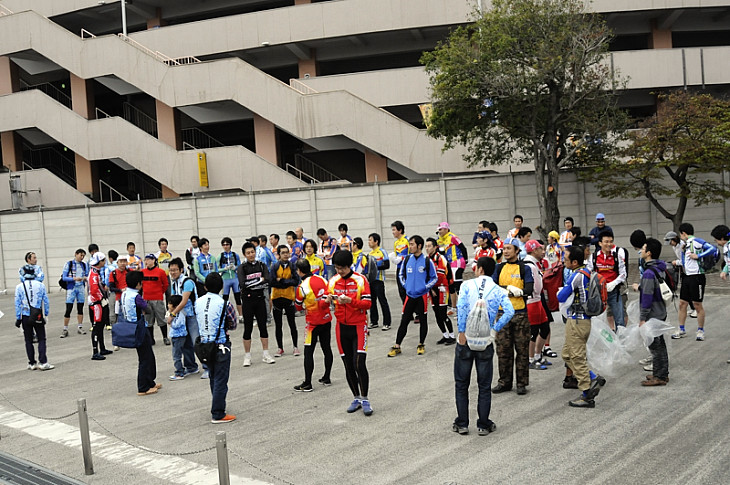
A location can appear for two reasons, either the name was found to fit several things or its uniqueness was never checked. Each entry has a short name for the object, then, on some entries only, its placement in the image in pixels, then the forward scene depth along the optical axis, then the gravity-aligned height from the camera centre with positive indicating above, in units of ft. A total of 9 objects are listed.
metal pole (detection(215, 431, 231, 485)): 16.51 -5.70
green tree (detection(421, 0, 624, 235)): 58.18 +11.21
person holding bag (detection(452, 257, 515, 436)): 22.79 -4.86
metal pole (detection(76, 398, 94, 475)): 21.24 -6.32
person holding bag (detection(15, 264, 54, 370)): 37.42 -3.50
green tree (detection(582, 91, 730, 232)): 57.36 +3.69
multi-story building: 84.89 +20.20
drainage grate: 20.98 -7.51
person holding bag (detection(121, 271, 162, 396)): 31.14 -4.76
